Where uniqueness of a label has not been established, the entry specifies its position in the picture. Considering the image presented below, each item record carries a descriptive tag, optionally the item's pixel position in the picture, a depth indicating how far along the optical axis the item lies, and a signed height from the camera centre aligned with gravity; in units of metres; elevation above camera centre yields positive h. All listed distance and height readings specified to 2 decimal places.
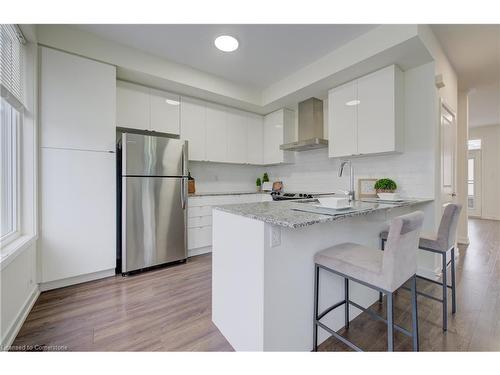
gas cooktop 3.56 -0.15
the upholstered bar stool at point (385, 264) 1.10 -0.42
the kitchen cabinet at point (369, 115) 2.55 +0.86
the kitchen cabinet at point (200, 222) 3.25 -0.53
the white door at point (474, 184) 6.47 +0.04
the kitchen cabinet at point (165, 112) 3.11 +1.05
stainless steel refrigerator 2.58 -0.17
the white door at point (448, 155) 2.76 +0.40
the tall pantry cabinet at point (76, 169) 2.20 +0.18
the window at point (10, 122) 1.69 +0.52
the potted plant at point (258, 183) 4.66 +0.06
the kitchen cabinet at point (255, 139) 4.16 +0.88
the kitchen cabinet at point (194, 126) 3.40 +0.91
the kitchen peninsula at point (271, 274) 1.22 -0.52
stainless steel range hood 3.54 +0.99
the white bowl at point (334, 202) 1.46 -0.11
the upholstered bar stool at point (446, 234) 1.68 -0.37
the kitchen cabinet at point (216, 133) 3.65 +0.87
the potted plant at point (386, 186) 2.70 -0.01
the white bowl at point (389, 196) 2.48 -0.12
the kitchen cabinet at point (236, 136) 3.90 +0.87
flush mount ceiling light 2.45 +1.58
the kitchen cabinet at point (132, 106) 2.86 +1.04
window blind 1.63 +0.95
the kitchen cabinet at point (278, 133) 3.99 +0.94
